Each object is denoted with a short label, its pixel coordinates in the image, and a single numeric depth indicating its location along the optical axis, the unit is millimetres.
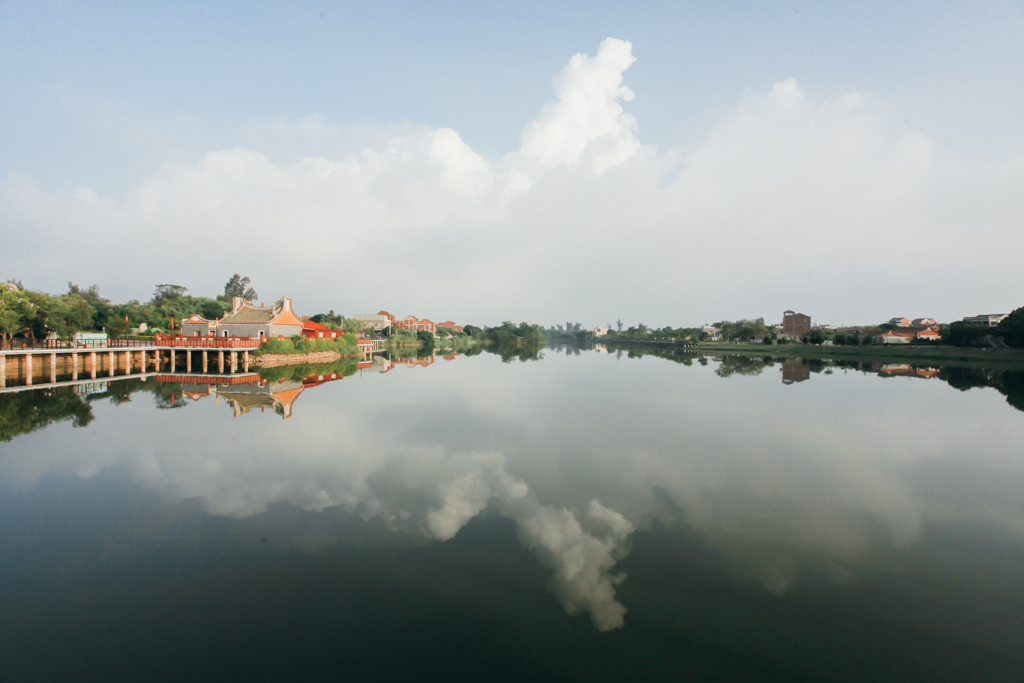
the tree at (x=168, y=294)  59681
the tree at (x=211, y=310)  53094
